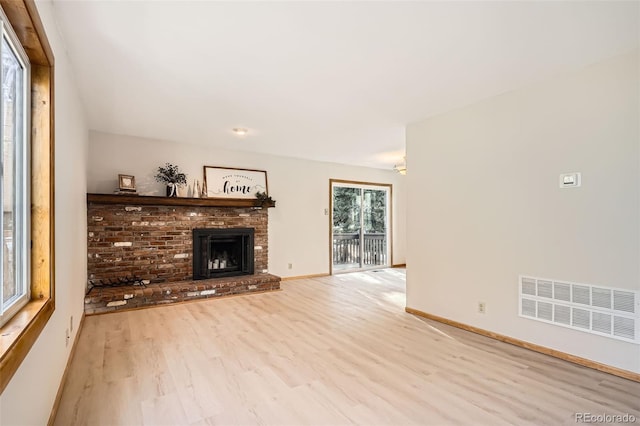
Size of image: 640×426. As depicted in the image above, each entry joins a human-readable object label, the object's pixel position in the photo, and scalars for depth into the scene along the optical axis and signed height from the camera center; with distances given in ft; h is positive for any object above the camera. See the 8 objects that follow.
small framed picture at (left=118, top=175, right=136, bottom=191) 15.42 +1.29
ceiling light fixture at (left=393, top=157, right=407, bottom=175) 18.22 +2.28
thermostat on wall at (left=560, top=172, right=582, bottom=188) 9.09 +0.82
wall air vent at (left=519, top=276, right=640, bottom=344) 8.19 -2.59
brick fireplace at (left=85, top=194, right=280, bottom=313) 14.76 -1.90
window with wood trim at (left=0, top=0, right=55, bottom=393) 5.18 +0.66
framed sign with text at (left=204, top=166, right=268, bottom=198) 18.38 +1.61
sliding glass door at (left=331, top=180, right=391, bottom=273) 24.17 -1.18
